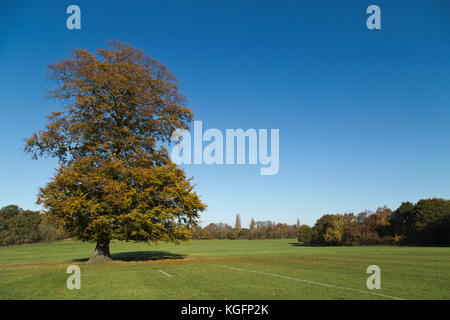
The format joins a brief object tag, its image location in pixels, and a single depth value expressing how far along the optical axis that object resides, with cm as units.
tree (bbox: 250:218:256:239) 16329
